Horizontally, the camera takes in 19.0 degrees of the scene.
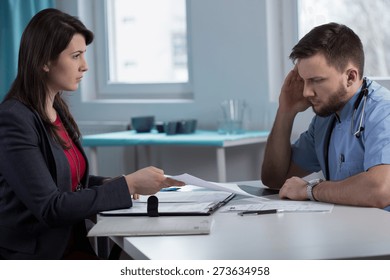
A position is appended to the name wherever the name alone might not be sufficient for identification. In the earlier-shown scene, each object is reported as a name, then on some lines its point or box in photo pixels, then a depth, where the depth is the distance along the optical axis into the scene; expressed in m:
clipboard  3.08
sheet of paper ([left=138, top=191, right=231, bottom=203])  3.43
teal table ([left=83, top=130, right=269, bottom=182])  6.16
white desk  2.47
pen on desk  3.10
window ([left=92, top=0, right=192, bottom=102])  7.60
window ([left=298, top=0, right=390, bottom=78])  6.16
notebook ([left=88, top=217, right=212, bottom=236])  2.76
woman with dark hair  3.16
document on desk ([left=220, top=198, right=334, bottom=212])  3.14
